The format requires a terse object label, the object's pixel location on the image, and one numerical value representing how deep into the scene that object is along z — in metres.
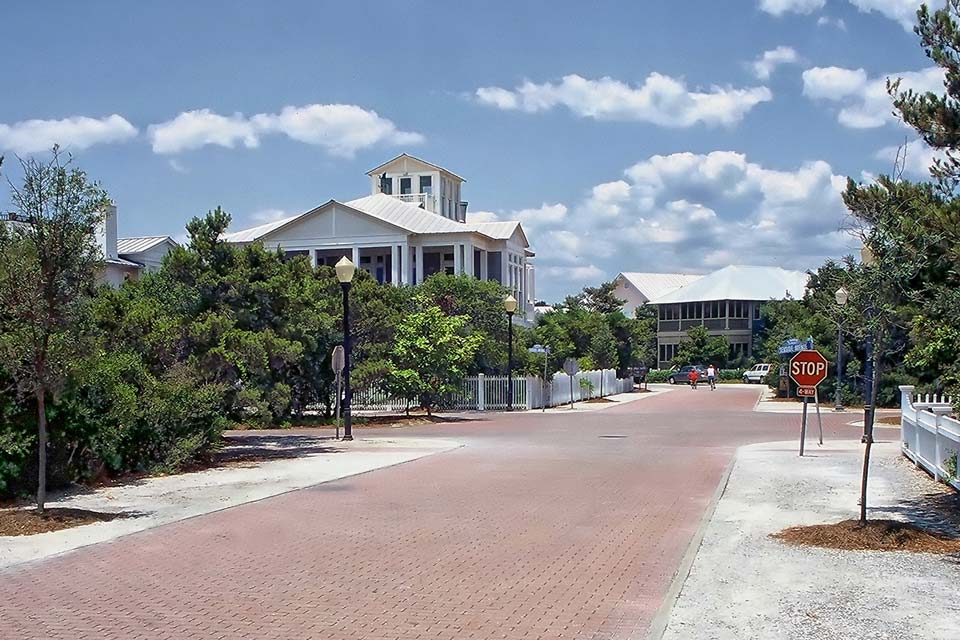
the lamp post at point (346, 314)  24.72
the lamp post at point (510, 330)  37.72
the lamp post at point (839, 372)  36.84
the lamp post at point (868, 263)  10.56
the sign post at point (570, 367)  40.94
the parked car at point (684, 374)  80.31
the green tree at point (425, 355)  34.47
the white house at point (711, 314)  85.50
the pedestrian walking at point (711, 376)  68.62
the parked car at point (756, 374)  76.20
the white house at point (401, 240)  56.81
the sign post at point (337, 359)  25.53
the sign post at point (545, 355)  41.62
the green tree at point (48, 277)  11.45
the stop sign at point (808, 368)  19.39
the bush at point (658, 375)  86.44
